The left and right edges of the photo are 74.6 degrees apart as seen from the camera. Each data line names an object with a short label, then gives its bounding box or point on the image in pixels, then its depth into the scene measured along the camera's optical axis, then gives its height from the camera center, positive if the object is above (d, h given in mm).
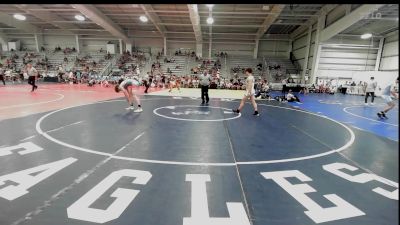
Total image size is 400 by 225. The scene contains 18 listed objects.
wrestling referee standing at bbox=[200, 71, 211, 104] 12648 -623
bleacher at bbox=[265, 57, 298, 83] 30859 +313
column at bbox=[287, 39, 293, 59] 35259 +3300
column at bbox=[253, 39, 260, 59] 35022 +2474
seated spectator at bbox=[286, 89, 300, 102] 14906 -1472
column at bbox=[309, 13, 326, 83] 24622 +2281
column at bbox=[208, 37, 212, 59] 35153 +2878
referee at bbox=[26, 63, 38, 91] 14901 -601
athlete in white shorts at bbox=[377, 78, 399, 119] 8473 -993
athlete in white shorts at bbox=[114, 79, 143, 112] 9355 -800
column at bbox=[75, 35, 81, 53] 36075 +2846
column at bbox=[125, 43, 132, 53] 34981 +2571
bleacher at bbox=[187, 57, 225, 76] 32603 +699
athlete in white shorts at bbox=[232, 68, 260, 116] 9653 -643
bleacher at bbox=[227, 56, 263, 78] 32931 +1021
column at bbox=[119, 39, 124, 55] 35250 +2437
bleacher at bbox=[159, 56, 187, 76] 32500 +345
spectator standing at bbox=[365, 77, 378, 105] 14203 -683
